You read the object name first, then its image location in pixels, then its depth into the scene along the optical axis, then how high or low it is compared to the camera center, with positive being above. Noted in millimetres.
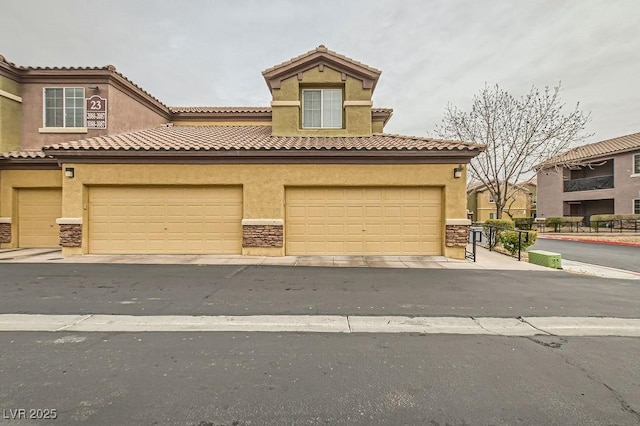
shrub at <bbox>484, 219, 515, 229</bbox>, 14648 -447
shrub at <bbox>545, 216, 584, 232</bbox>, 28195 -557
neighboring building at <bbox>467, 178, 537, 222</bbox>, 44150 +1574
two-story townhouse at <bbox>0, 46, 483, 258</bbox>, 10844 +701
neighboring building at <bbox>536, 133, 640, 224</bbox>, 26984 +3402
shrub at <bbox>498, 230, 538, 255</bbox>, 12055 -1042
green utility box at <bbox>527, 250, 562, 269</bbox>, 9922 -1511
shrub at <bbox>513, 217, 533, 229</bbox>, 26906 -764
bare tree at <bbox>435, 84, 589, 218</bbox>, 17312 +4821
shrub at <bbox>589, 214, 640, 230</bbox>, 25053 -328
